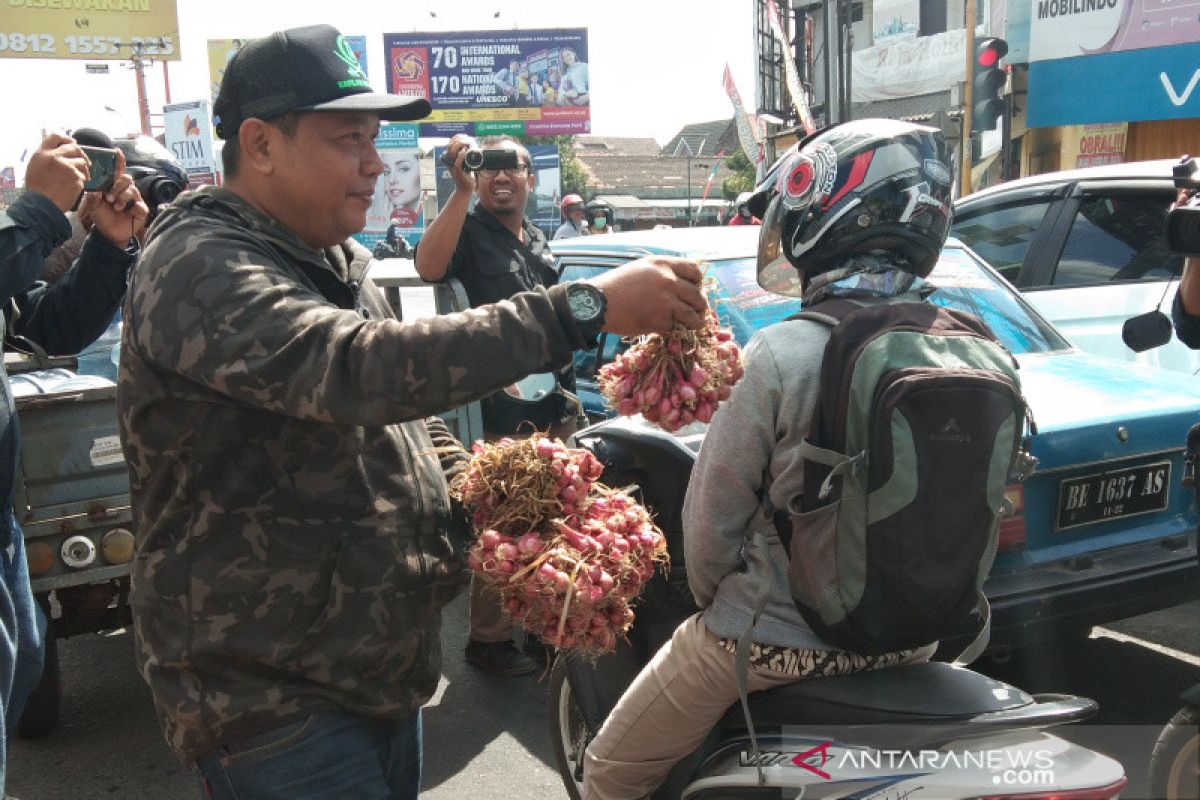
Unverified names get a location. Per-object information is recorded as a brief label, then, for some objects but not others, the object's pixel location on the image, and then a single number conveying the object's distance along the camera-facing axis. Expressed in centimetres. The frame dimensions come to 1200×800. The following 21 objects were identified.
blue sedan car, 348
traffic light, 1198
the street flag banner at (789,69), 1164
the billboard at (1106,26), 1405
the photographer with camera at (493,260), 474
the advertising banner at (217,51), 3894
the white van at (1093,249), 575
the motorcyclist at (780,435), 219
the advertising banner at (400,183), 3981
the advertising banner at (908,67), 2122
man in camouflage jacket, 157
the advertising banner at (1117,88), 1398
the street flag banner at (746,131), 1994
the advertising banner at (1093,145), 1574
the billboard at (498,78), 3884
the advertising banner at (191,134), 3328
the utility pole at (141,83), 3394
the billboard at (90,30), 3212
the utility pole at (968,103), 1282
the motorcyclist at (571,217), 1320
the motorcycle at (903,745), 199
